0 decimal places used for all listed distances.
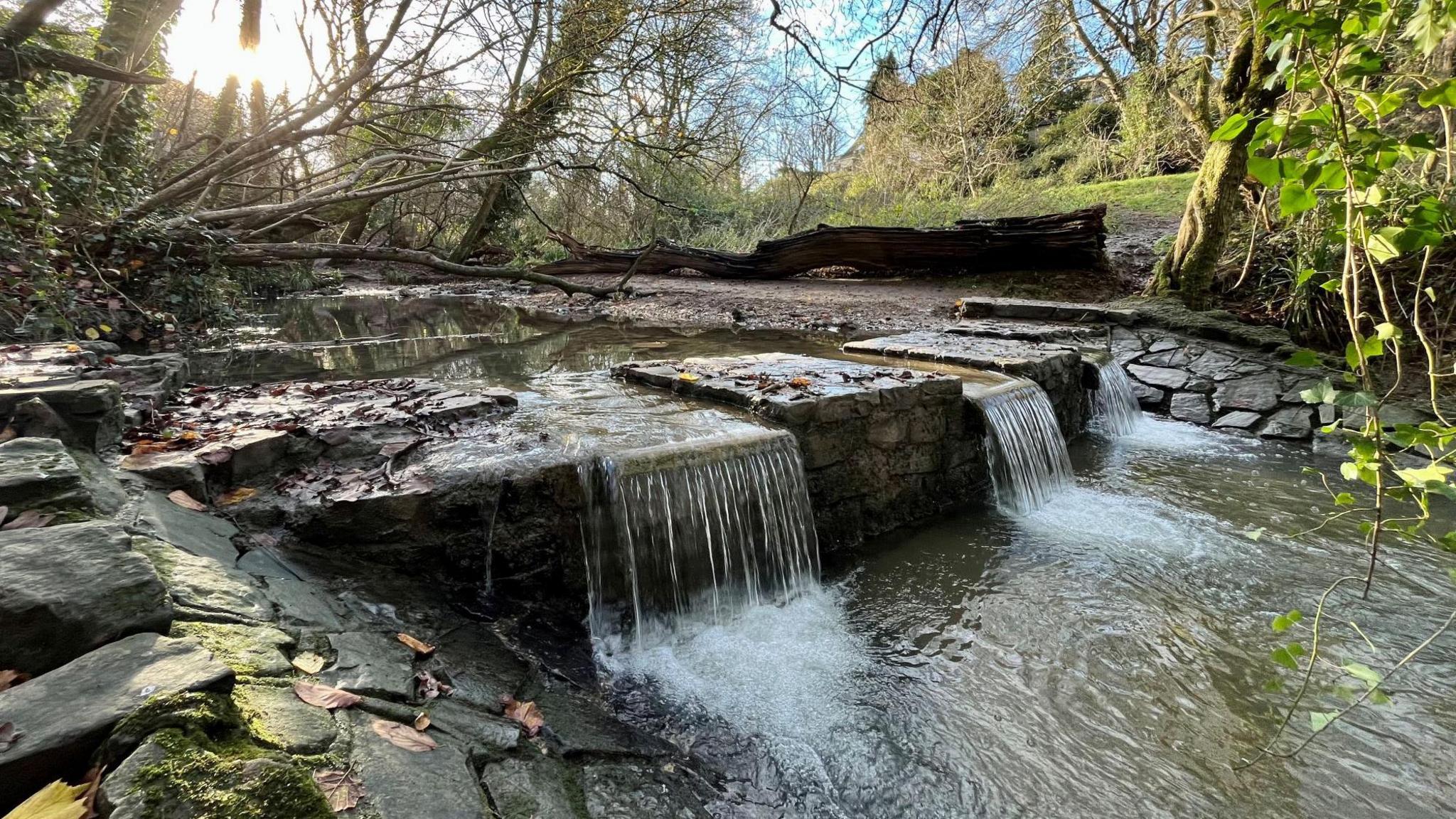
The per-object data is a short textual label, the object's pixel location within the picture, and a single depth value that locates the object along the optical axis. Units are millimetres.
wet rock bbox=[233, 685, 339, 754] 1340
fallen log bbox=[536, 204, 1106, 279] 10242
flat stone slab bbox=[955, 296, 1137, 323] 7594
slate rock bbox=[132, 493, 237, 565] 2088
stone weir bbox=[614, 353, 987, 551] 3719
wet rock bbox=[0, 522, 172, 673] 1286
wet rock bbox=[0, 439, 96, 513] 1793
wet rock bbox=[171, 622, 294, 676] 1557
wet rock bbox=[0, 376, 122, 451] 2434
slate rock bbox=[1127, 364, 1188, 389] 6578
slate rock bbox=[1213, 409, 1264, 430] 5953
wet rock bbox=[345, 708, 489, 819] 1350
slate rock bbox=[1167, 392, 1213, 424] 6262
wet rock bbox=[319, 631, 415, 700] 1782
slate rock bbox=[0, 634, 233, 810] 1039
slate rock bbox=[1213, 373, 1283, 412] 6031
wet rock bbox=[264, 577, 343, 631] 2002
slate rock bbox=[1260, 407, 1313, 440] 5699
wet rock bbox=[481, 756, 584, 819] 1582
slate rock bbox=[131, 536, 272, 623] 1753
